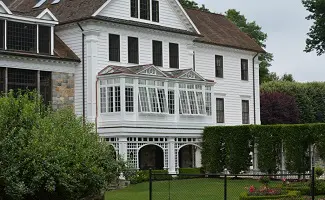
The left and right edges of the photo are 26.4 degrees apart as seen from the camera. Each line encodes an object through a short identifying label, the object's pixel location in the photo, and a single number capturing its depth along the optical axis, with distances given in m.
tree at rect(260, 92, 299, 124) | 62.28
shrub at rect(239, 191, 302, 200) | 25.75
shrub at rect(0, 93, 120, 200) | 23.34
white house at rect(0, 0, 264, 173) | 38.62
